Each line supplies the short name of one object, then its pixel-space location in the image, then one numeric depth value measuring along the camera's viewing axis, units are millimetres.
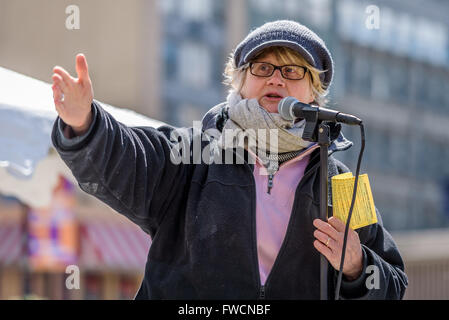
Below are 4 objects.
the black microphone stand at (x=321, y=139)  6828
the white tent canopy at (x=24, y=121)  9828
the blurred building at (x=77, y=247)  31312
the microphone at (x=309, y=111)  6797
